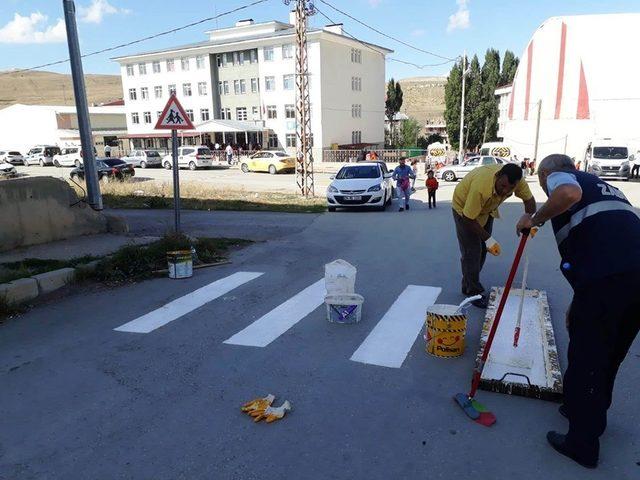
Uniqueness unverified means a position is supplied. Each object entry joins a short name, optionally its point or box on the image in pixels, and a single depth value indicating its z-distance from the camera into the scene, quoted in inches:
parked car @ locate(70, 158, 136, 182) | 1114.1
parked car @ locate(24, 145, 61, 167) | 1892.2
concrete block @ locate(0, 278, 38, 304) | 237.3
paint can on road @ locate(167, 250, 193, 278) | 290.7
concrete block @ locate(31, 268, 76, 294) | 258.1
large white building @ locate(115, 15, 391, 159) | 1881.2
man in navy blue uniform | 113.6
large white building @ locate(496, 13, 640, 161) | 1261.1
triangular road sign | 333.5
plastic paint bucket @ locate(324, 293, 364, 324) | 210.5
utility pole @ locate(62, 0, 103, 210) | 370.3
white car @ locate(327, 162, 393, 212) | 600.7
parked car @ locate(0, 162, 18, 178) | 1312.3
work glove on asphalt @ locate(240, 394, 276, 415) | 143.2
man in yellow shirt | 207.8
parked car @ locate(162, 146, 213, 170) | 1560.0
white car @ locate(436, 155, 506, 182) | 1040.2
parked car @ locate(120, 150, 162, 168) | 1686.8
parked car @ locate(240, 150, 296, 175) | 1434.5
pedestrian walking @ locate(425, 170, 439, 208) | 621.6
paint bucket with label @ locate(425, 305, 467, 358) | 174.4
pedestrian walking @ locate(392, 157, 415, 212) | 624.4
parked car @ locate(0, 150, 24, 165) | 1811.0
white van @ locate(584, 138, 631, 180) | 1012.3
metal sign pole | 331.9
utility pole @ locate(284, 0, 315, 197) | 711.1
